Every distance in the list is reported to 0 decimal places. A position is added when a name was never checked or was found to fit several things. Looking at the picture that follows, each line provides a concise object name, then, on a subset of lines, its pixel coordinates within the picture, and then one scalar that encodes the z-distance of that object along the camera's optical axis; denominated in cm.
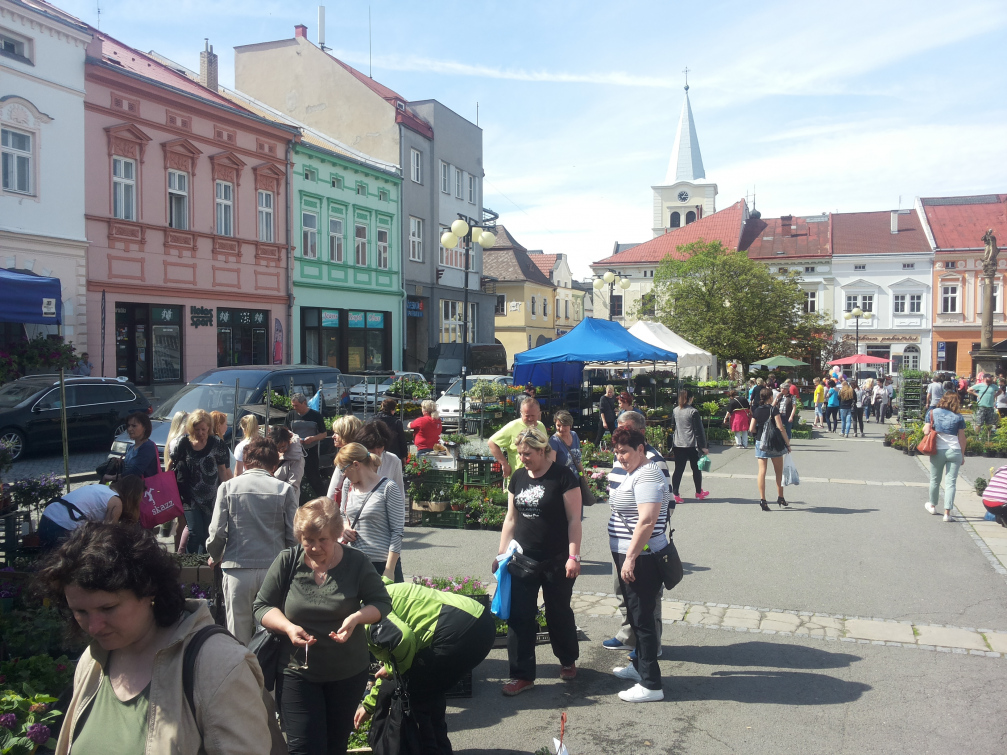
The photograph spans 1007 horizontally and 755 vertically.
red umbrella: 3628
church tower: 8156
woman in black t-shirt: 510
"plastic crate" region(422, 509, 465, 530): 1012
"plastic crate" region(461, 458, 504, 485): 1082
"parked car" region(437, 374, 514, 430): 2111
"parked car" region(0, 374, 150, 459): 1405
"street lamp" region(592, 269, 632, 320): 2512
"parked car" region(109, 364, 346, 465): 1234
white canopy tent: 2233
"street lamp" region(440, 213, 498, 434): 1650
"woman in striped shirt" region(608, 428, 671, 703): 500
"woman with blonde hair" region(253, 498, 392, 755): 346
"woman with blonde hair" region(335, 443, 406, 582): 504
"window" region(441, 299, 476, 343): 3875
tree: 3900
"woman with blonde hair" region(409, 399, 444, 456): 1130
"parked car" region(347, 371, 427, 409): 2081
